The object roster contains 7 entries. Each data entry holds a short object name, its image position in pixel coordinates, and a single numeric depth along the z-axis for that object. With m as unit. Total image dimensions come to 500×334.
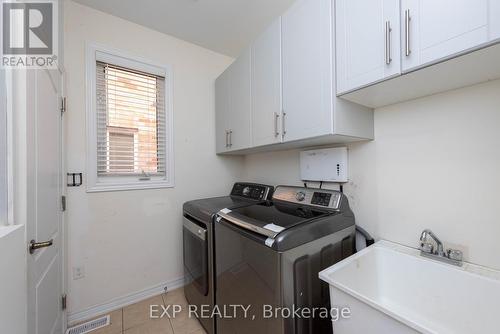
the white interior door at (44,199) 0.90
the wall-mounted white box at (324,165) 1.47
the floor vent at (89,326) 1.57
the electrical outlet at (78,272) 1.66
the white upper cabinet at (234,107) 1.76
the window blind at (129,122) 1.81
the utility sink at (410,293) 0.78
